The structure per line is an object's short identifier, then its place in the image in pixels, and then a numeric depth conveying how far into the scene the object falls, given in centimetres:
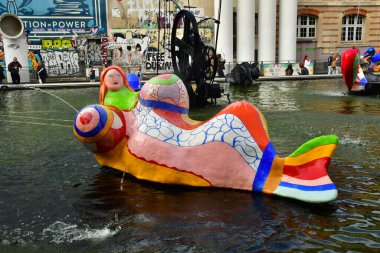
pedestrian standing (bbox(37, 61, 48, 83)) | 2561
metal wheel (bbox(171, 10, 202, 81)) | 1200
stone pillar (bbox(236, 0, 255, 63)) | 3366
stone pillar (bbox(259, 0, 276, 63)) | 3378
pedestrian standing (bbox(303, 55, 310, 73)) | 3341
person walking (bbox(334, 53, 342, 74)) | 3191
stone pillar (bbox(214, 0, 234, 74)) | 3369
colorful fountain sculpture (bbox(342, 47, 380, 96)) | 1590
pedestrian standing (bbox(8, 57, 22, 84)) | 2419
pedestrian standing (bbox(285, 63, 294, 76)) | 3177
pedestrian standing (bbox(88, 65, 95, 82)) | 2710
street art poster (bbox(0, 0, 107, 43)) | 3353
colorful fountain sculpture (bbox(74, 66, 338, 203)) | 488
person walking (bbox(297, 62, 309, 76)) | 3238
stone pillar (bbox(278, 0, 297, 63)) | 3438
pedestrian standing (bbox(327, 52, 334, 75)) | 3214
